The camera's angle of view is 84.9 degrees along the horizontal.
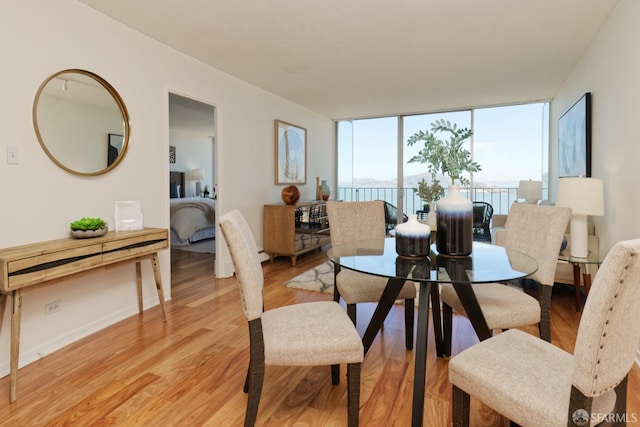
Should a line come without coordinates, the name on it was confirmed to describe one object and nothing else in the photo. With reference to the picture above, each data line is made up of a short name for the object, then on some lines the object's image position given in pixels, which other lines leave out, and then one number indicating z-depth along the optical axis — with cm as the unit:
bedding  539
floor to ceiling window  555
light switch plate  207
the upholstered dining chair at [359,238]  217
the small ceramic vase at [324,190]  586
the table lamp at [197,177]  830
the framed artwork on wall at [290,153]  497
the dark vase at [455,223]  181
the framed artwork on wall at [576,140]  314
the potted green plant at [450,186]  182
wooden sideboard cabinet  456
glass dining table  150
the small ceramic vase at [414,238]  180
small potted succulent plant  229
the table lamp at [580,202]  258
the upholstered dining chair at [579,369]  91
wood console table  180
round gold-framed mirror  228
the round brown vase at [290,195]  471
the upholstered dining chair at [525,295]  180
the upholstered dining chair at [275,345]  142
